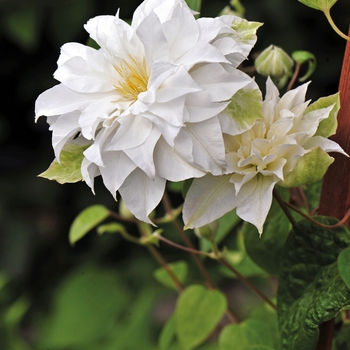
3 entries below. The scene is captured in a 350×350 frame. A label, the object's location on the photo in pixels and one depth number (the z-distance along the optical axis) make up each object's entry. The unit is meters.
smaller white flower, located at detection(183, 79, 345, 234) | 0.75
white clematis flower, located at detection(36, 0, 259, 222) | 0.73
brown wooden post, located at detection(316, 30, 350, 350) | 0.77
